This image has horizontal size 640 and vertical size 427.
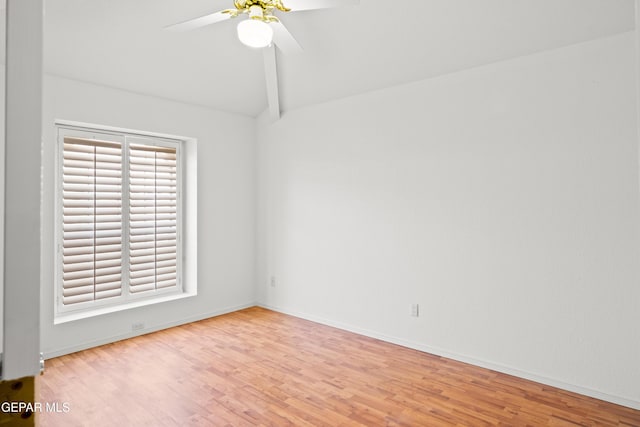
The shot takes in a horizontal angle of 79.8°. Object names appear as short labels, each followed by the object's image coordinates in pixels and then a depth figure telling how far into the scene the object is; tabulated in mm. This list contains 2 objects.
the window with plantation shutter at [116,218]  3668
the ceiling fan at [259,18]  2309
